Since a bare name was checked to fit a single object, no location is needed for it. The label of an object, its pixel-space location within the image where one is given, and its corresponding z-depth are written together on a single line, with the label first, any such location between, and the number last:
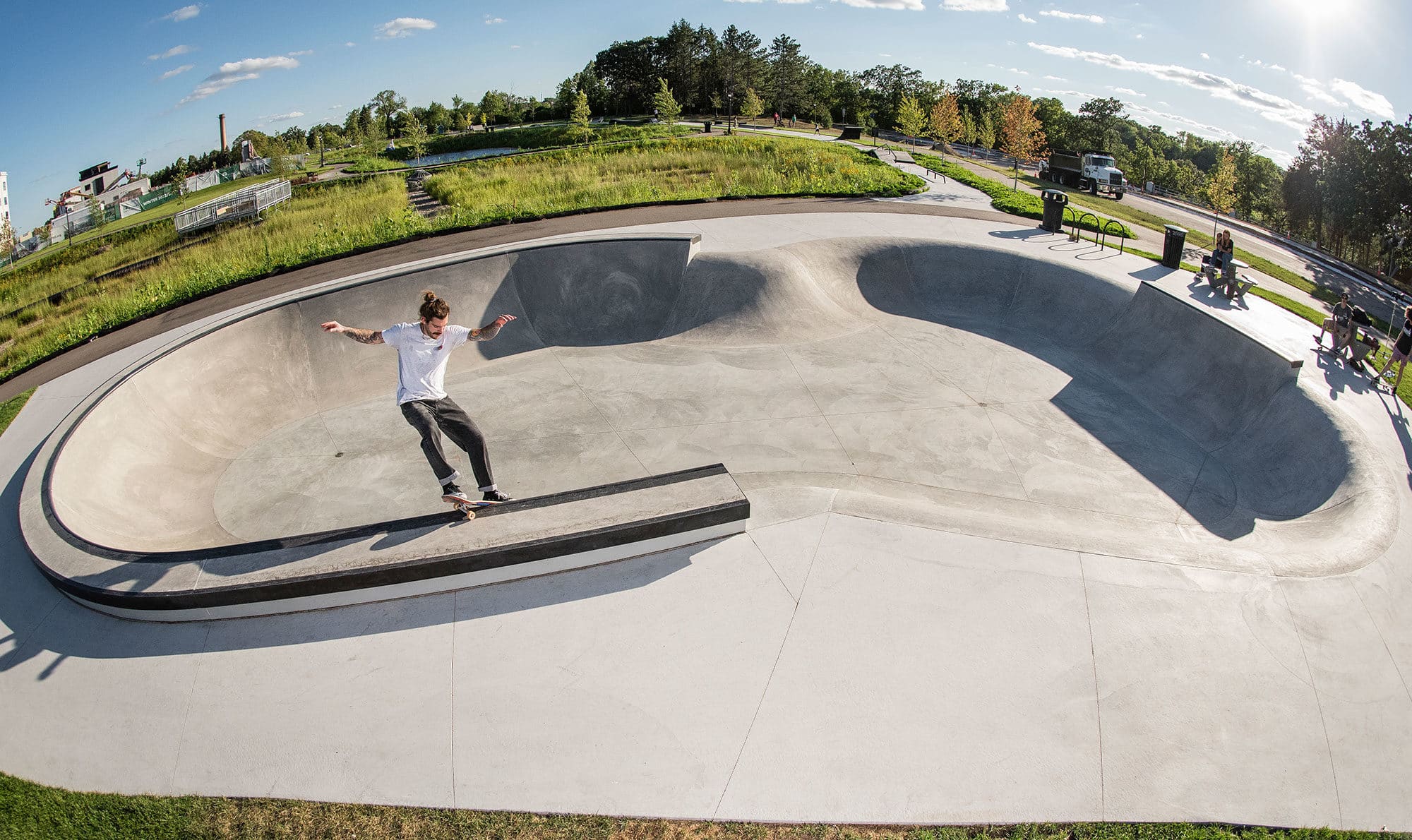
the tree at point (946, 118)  31.34
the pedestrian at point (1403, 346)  9.60
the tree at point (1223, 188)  22.36
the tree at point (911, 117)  31.42
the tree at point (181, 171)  75.25
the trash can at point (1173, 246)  14.96
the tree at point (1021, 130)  30.62
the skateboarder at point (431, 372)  5.89
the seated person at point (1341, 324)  10.54
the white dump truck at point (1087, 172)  32.91
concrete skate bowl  7.22
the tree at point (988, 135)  31.97
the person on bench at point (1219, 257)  13.66
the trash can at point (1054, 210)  18.16
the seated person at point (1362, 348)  10.36
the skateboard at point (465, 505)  6.23
